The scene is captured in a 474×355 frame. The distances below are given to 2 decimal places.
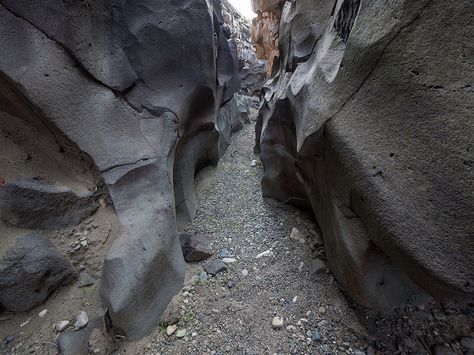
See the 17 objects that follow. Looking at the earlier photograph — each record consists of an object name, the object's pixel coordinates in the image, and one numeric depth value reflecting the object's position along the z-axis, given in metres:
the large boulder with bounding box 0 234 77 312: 1.66
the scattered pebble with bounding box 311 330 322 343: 1.73
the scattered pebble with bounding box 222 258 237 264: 2.41
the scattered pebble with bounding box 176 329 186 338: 1.79
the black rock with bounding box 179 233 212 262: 2.42
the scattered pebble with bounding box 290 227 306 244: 2.63
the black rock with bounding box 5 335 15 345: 1.62
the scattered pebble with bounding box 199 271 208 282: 2.24
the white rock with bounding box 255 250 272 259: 2.47
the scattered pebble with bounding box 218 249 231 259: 2.49
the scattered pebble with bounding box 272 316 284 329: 1.83
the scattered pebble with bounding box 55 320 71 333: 1.67
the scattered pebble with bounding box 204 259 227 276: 2.29
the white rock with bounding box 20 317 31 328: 1.70
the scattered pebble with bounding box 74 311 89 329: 1.68
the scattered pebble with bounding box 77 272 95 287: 1.87
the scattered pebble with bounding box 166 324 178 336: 1.81
